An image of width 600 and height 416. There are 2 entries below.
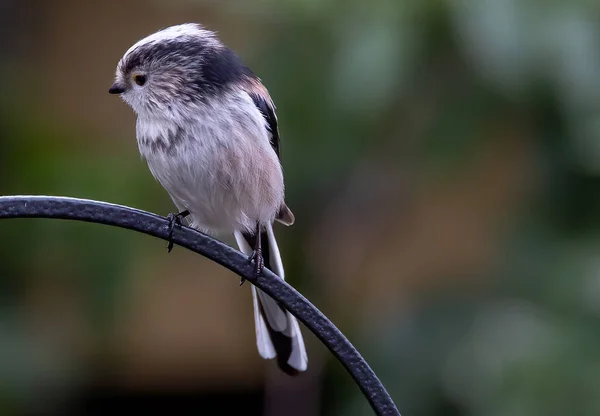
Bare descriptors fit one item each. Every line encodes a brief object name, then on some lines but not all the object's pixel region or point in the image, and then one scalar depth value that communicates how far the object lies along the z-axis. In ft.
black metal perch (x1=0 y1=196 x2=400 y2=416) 10.24
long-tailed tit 10.48
